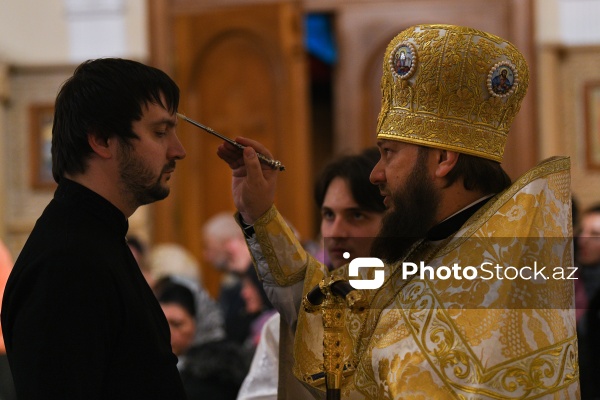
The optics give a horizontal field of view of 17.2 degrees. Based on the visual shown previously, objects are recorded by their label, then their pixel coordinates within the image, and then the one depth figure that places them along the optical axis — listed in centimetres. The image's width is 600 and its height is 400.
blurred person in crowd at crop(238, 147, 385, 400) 672
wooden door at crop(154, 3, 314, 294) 1580
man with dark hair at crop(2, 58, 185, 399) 442
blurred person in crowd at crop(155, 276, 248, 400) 882
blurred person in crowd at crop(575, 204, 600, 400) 925
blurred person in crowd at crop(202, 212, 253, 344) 1329
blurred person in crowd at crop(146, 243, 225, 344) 1070
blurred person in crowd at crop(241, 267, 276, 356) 1168
